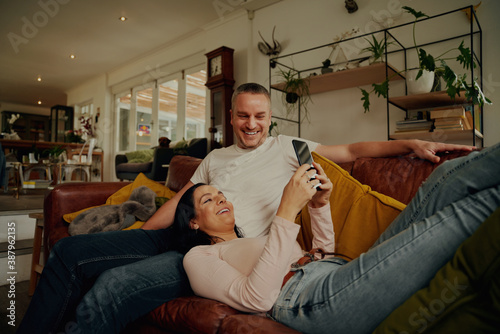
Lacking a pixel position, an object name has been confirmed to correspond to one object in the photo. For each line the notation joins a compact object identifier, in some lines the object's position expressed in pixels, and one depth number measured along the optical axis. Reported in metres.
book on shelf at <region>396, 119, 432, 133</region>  2.67
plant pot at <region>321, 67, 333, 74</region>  3.41
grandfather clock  4.59
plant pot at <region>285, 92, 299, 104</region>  3.81
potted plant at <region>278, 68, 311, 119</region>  3.54
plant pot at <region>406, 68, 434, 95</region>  2.63
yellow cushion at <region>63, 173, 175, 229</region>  1.98
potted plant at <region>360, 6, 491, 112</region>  2.35
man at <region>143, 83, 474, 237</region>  1.29
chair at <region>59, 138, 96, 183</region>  5.63
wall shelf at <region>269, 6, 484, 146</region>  2.71
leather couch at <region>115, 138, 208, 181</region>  4.88
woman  0.68
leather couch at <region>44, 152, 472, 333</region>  0.81
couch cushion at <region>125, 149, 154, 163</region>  6.07
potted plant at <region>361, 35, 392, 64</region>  2.84
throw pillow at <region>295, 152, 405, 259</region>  1.09
